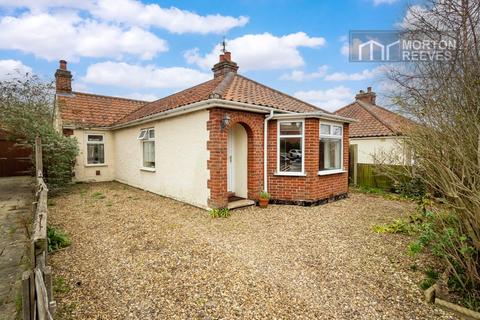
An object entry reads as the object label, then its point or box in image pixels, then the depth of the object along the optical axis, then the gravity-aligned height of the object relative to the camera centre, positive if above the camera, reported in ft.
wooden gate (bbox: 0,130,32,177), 51.96 -1.57
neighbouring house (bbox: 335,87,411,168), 44.01 +3.89
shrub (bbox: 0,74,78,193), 33.22 +3.72
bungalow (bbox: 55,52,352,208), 24.67 +0.38
